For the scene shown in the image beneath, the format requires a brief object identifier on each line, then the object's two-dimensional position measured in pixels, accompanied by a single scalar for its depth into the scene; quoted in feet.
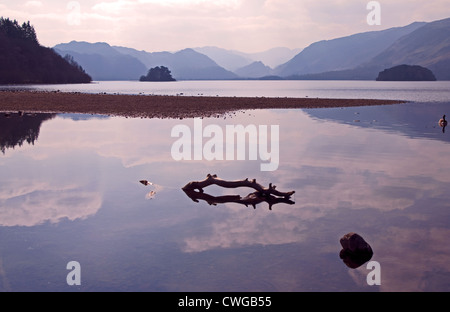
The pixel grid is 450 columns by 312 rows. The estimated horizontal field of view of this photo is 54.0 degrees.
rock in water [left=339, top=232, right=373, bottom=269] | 35.35
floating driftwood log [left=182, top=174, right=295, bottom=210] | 52.37
